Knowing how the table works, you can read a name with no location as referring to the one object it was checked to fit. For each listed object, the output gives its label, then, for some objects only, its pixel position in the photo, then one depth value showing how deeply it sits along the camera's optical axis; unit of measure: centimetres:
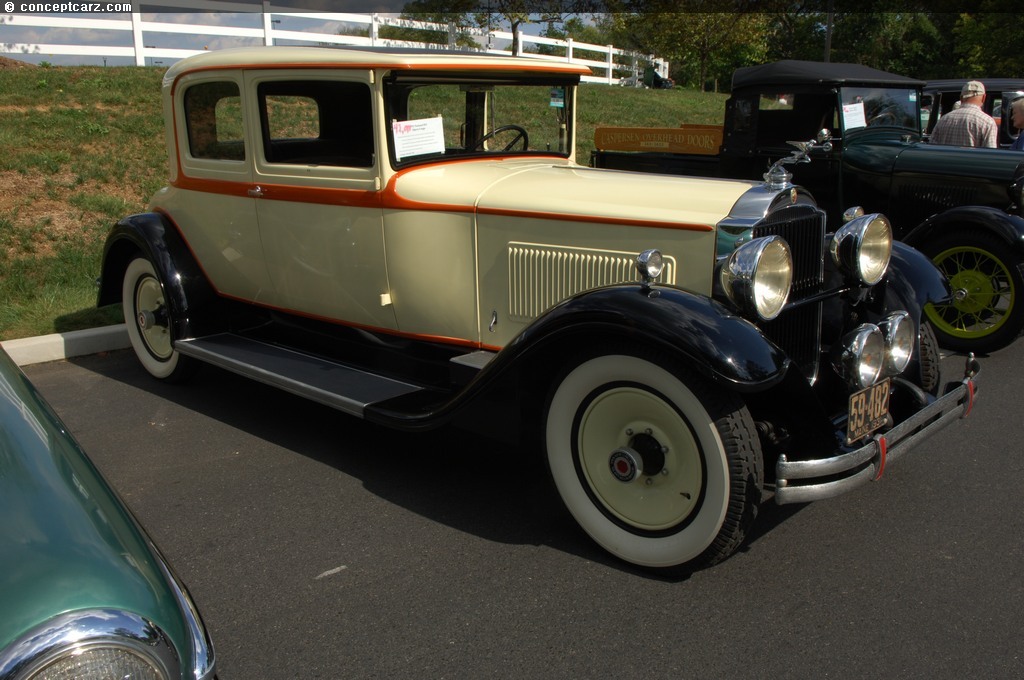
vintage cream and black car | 271
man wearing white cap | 702
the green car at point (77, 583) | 128
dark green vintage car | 540
